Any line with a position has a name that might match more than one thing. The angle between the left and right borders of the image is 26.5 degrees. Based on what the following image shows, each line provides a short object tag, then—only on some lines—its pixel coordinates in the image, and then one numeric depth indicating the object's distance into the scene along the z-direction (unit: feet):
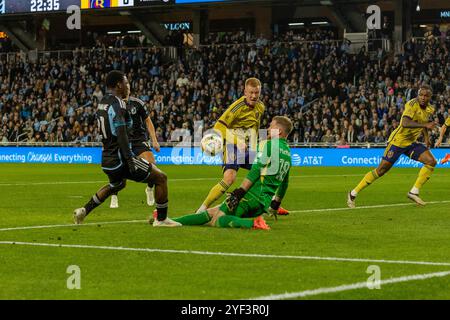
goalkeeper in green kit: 45.09
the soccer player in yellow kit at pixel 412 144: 62.49
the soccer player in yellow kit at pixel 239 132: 50.16
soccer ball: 56.49
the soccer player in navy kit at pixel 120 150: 44.14
